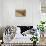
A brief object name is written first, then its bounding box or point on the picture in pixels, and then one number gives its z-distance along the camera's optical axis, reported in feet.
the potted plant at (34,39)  13.38
